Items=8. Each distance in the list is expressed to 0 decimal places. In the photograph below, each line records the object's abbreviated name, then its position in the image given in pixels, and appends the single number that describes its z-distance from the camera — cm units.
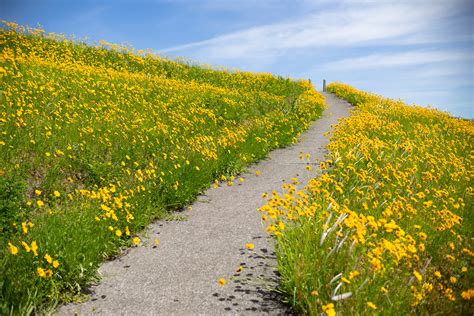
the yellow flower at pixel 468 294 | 333
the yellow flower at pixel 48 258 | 375
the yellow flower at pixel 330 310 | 286
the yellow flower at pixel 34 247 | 362
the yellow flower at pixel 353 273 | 317
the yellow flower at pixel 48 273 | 372
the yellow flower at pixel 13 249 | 349
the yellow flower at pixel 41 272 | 356
